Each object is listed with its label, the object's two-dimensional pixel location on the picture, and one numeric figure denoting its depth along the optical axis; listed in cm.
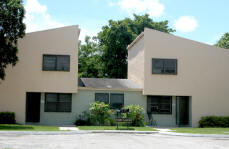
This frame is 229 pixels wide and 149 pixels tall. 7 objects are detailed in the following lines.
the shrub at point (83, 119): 2372
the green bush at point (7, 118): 2281
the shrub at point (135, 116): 2323
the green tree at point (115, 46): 3941
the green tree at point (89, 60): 4245
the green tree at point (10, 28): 2005
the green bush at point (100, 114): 2356
